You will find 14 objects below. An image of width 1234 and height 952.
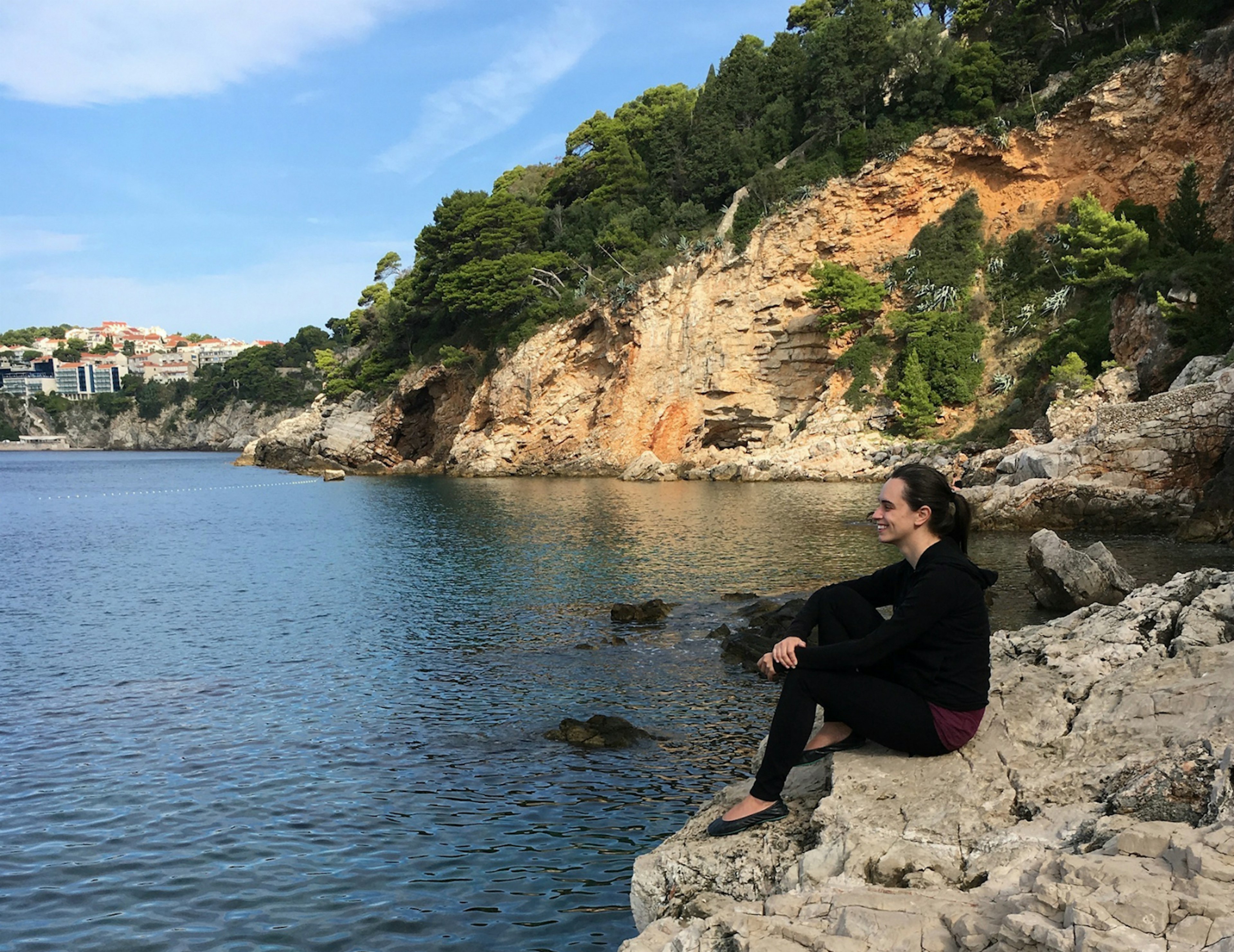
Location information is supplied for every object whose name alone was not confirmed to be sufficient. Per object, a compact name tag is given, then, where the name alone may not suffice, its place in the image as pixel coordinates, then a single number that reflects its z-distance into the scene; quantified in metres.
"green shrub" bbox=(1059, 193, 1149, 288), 39.50
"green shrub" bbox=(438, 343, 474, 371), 65.88
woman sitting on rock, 5.25
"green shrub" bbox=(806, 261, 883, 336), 50.88
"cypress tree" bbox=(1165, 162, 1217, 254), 36.00
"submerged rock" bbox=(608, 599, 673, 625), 17.28
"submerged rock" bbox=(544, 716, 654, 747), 10.53
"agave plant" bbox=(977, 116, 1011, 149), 49.38
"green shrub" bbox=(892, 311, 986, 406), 46.72
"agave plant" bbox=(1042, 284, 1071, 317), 44.62
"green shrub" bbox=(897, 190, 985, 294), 50.28
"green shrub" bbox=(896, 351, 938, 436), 46.44
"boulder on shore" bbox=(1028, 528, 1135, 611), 15.84
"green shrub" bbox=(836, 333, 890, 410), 49.06
